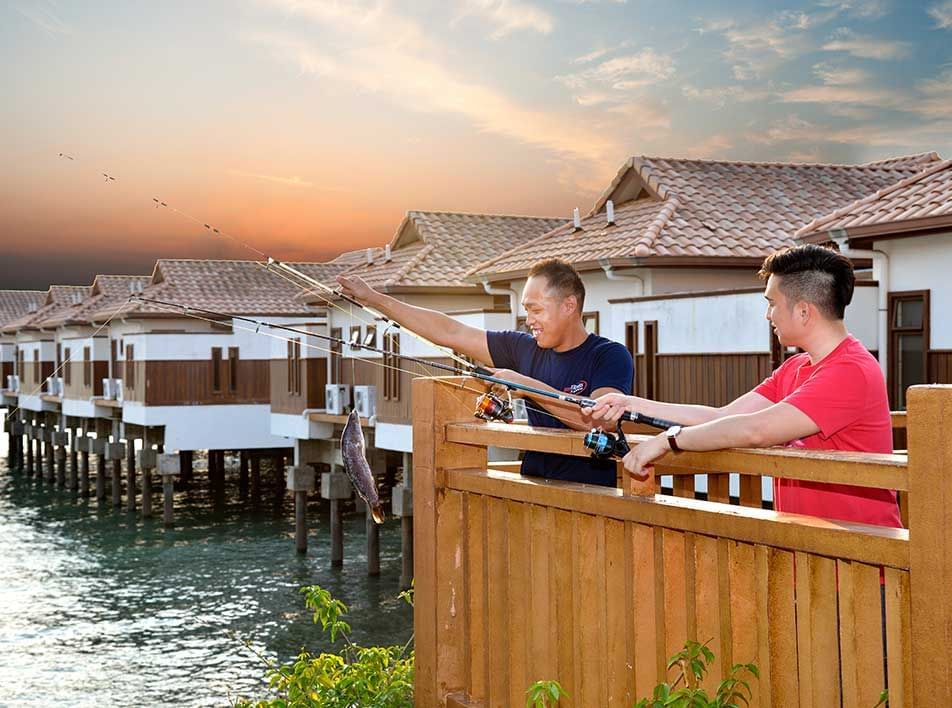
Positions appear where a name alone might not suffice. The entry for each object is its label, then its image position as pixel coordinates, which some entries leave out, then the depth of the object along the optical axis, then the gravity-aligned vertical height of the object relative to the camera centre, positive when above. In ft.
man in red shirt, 11.84 -0.29
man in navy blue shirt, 16.07 +0.40
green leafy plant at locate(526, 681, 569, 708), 13.06 -3.33
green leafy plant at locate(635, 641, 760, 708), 11.59 -2.94
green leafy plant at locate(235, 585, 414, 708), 19.54 -4.94
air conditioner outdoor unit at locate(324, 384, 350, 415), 91.15 -1.39
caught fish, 18.12 -1.15
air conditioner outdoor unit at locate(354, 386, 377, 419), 85.46 -1.52
